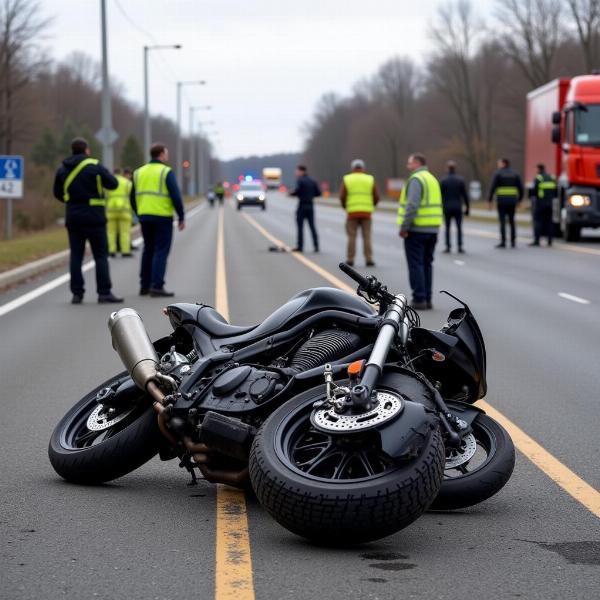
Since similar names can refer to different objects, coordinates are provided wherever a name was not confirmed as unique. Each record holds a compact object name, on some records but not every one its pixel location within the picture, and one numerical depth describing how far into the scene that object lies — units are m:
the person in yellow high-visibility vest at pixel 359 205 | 24.94
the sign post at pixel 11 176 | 30.03
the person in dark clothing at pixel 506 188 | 29.98
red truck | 30.03
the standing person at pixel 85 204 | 17.19
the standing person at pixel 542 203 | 32.44
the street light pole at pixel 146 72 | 59.67
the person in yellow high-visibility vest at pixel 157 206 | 18.33
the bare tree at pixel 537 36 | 88.00
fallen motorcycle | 5.25
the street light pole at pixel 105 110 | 38.75
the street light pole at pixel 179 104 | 89.69
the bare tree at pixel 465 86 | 105.25
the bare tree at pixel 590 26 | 80.00
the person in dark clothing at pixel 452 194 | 28.64
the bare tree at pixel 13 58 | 77.62
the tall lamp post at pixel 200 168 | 139.38
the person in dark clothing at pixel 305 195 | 29.39
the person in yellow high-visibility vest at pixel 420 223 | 15.84
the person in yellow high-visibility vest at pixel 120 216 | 28.58
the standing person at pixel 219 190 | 96.38
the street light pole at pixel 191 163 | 119.44
